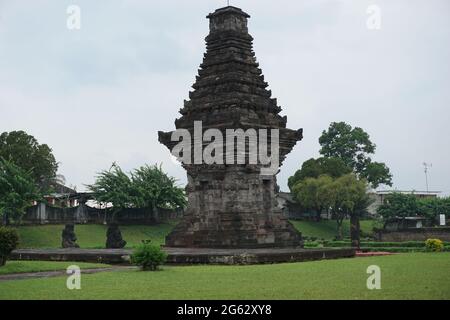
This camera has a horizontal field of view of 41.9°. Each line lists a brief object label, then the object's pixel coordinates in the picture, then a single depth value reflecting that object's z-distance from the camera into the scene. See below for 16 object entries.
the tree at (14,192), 46.38
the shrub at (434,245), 33.38
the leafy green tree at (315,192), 64.31
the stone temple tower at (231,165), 28.30
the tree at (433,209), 72.50
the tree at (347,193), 63.72
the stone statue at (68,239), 37.44
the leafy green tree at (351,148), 82.00
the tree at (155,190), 57.72
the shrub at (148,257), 19.97
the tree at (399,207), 70.56
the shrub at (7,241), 20.41
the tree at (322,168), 72.33
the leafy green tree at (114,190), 55.97
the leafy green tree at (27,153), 55.16
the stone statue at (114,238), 35.09
